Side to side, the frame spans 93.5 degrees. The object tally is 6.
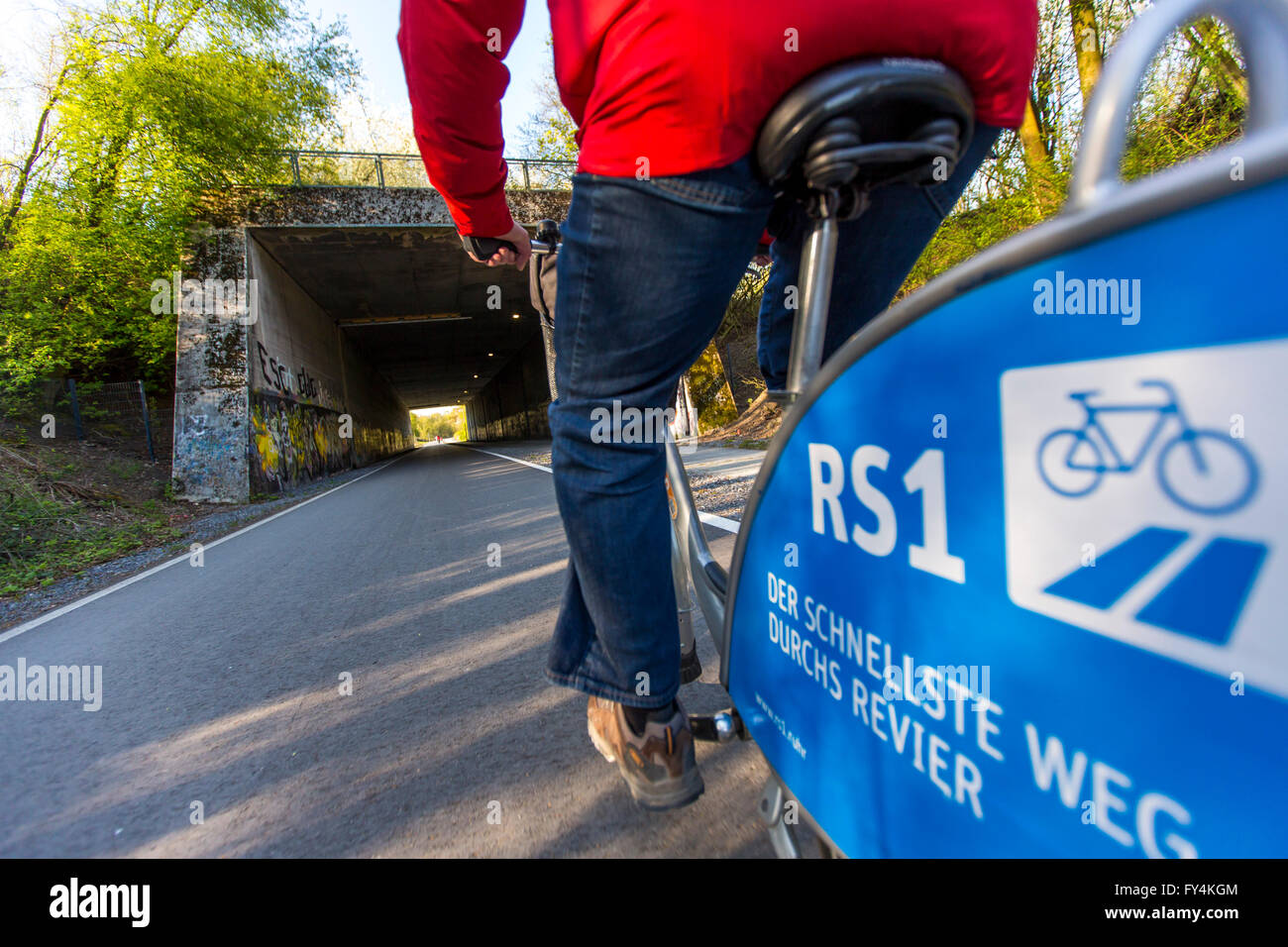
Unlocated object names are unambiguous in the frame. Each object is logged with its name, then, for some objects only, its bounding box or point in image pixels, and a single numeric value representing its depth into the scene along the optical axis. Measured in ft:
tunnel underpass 38.45
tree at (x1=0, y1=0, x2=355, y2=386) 38.06
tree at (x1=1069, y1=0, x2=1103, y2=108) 17.95
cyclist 2.96
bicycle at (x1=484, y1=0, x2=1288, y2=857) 1.48
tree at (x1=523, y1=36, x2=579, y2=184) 51.98
